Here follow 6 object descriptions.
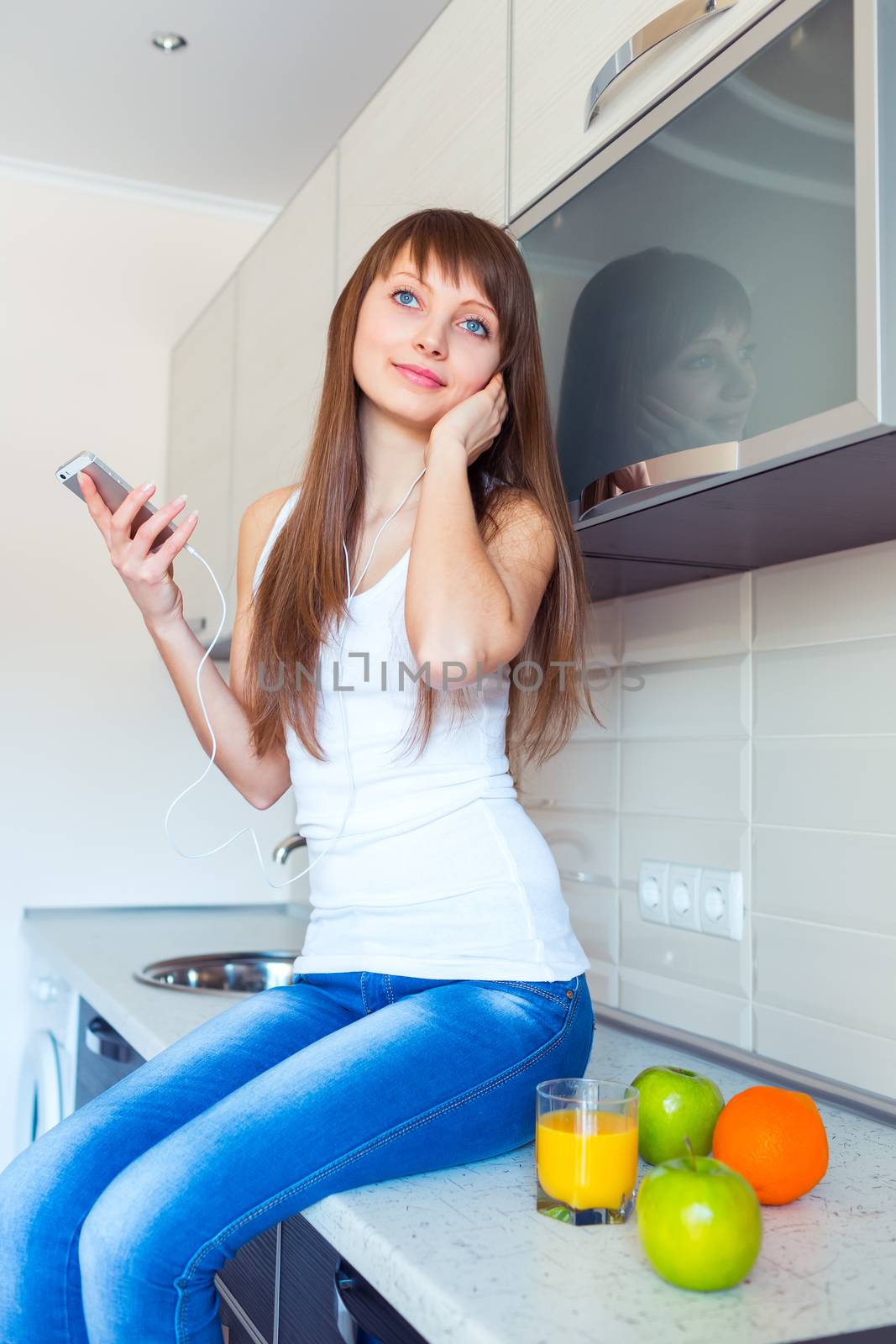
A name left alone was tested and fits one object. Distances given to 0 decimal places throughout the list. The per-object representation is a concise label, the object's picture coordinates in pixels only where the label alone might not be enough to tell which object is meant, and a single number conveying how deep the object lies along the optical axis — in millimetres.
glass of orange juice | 795
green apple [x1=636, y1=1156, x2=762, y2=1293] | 682
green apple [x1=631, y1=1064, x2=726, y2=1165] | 896
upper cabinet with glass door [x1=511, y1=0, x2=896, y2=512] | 789
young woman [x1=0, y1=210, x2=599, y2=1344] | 804
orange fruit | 849
